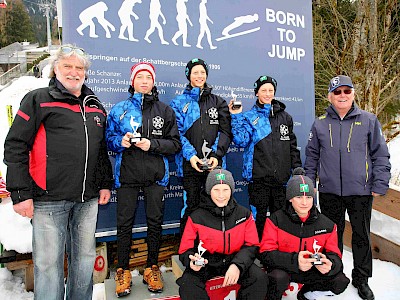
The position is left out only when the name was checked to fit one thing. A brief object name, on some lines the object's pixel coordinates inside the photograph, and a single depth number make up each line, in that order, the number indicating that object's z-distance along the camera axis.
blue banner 3.84
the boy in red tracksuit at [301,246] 2.97
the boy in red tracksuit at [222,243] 2.84
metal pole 36.20
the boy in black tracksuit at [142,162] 3.13
